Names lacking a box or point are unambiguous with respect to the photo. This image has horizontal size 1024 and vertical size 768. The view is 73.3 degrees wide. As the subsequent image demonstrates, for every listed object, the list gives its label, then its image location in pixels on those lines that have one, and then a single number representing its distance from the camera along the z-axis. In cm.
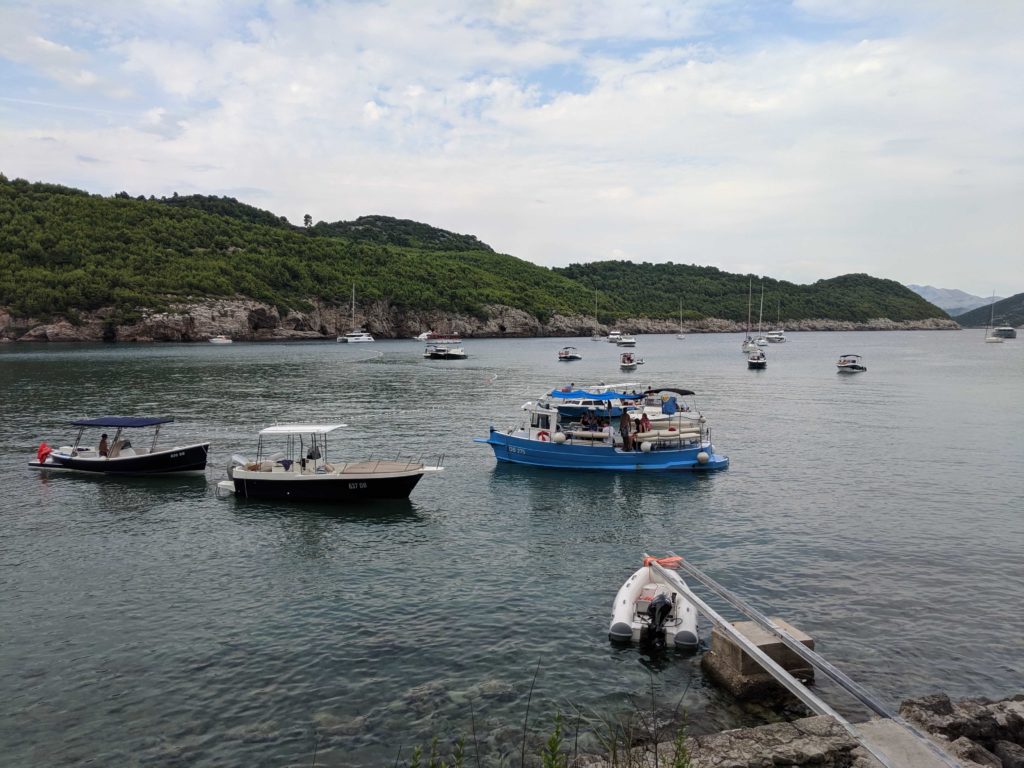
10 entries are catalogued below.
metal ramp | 1144
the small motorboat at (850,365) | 10362
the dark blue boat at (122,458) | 3647
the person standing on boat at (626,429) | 3916
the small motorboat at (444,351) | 13150
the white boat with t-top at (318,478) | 3114
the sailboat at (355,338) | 17812
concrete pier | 1530
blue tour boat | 3853
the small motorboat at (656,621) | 1777
